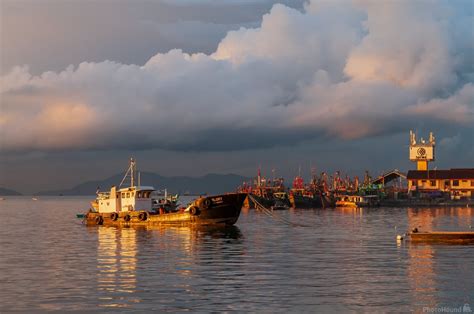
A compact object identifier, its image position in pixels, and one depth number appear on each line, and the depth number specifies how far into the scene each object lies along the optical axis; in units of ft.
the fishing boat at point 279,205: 584.89
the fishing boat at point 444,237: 191.62
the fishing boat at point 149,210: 269.03
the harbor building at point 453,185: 641.81
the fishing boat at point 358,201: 618.44
